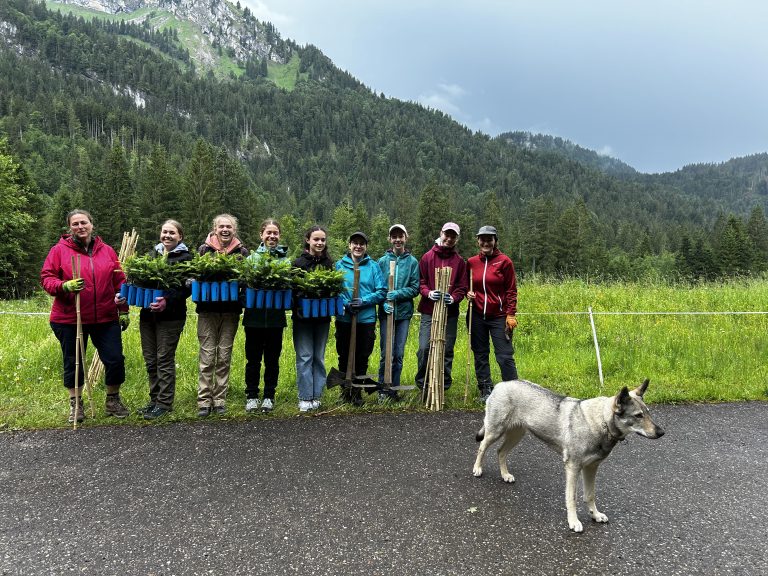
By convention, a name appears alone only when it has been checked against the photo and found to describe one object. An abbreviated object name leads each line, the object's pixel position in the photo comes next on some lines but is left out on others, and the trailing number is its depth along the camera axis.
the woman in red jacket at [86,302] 6.02
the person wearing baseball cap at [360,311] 6.91
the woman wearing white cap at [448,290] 7.18
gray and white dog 3.83
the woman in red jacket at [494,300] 7.04
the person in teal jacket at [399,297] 7.13
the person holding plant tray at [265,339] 6.54
